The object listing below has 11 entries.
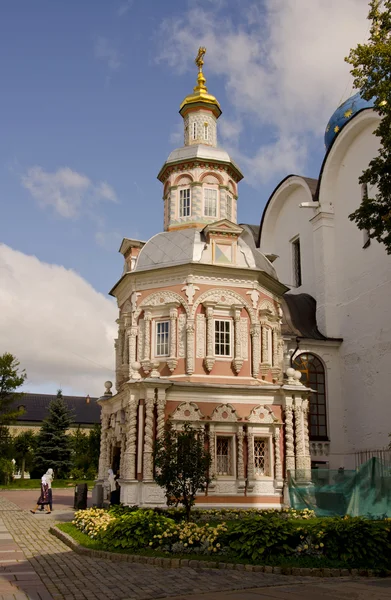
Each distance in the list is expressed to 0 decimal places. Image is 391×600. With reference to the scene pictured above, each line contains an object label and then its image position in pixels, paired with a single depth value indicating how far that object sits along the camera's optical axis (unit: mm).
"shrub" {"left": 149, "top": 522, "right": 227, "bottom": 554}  12664
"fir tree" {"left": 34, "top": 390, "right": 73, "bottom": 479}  46750
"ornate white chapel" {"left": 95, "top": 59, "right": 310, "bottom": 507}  19609
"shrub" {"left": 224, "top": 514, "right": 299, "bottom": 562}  11969
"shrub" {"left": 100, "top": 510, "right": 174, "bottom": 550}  13305
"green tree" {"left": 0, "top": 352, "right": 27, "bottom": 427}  43312
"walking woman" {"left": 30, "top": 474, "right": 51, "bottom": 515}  22859
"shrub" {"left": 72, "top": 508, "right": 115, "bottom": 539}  14578
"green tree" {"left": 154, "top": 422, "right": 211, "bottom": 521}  14953
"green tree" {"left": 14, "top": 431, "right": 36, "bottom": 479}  54491
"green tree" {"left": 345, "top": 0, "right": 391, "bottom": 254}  15047
